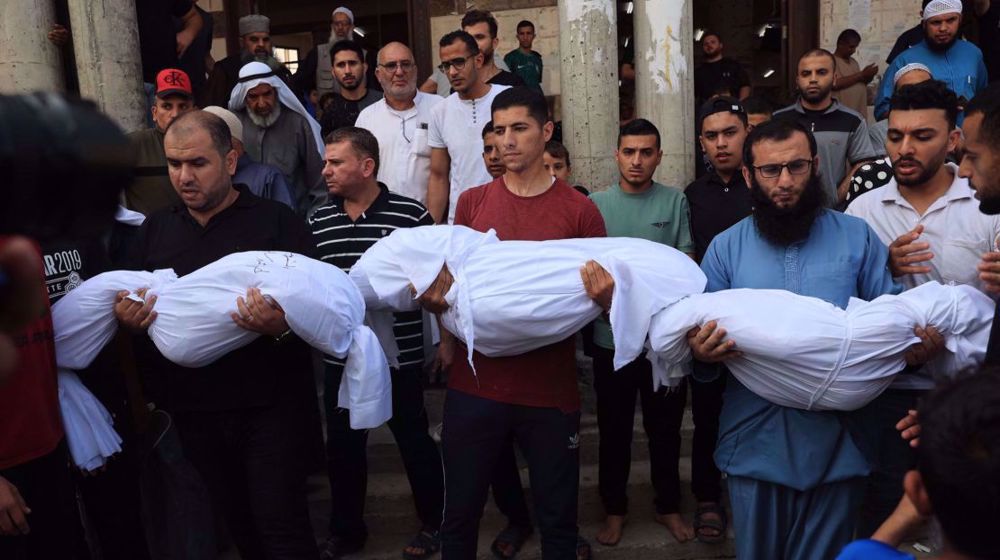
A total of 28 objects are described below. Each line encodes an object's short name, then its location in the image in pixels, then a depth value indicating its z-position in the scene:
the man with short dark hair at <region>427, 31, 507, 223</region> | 4.67
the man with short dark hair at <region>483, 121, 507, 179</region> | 4.25
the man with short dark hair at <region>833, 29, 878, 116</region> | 6.82
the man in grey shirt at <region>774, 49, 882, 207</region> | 4.75
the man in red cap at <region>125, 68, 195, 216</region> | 4.09
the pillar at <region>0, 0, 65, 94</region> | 5.12
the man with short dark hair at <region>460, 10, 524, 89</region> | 5.30
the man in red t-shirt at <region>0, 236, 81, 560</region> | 2.66
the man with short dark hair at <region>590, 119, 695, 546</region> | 3.85
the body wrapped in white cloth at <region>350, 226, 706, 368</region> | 2.74
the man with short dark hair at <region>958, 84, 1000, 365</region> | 2.39
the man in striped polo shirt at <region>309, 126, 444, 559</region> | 3.66
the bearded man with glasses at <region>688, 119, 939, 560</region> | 2.71
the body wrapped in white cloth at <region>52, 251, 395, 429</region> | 2.76
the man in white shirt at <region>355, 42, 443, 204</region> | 4.88
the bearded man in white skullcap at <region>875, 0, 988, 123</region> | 5.88
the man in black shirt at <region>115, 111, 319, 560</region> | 2.98
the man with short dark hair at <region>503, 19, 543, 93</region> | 7.22
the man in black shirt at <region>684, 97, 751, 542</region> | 3.88
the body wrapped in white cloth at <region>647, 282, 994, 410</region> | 2.52
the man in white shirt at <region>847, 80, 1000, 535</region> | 2.85
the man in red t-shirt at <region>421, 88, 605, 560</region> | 3.03
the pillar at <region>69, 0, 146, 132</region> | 5.21
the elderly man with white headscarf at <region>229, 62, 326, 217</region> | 4.82
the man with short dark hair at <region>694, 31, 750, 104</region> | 7.64
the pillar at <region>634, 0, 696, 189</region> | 5.36
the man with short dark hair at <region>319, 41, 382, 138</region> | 5.64
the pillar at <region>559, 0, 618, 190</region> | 5.20
